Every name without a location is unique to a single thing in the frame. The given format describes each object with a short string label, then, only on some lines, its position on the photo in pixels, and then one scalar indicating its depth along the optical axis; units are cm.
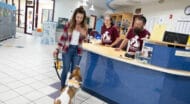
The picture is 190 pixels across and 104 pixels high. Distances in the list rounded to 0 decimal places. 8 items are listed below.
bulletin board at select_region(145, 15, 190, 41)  460
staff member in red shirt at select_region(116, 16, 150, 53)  266
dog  216
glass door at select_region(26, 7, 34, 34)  1065
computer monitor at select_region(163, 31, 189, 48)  203
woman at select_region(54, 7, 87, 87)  257
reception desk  220
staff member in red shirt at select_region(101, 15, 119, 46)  337
